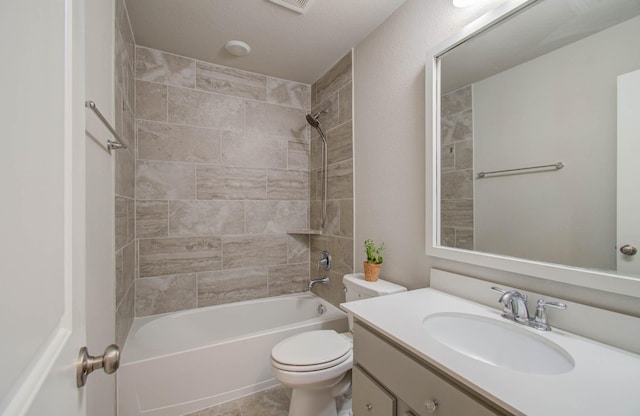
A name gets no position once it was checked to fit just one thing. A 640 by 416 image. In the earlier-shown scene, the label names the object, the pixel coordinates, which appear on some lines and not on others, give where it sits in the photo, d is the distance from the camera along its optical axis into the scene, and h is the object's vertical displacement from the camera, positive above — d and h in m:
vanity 0.58 -0.42
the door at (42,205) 0.28 +0.00
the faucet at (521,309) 0.89 -0.36
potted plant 1.63 -0.35
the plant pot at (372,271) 1.63 -0.40
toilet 1.29 -0.79
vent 1.55 +1.20
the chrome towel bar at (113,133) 0.88 +0.32
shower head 2.36 +0.79
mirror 0.81 +0.26
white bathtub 1.49 -0.97
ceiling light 1.95 +1.20
